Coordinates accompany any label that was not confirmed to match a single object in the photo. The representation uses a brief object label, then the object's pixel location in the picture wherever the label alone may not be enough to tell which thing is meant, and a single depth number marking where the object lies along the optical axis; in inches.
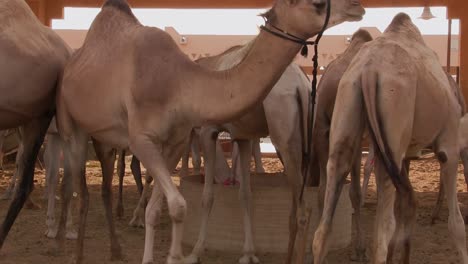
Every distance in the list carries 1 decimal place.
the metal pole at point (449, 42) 730.1
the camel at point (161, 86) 200.1
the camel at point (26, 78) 245.8
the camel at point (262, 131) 261.0
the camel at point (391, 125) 204.4
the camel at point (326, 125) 274.5
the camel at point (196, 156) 429.1
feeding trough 296.4
